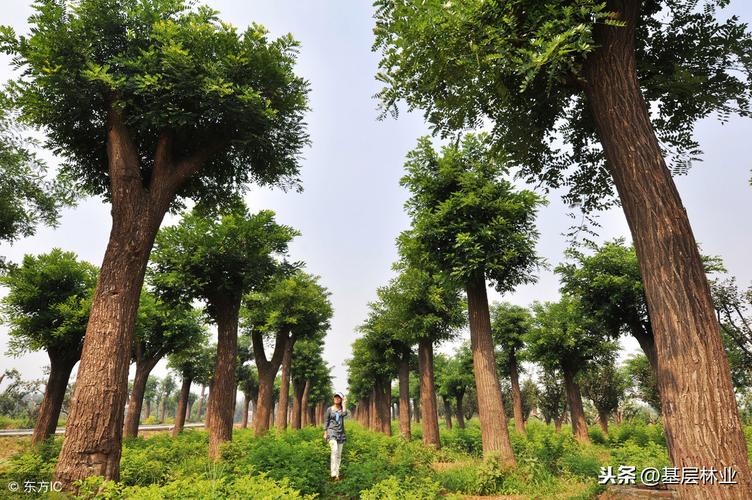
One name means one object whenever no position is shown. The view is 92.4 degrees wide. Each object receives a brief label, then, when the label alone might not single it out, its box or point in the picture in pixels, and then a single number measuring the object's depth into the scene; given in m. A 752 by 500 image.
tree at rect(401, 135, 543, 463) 10.02
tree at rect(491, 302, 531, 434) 25.78
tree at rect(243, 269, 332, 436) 20.08
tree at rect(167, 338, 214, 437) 25.72
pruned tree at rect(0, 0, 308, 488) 5.50
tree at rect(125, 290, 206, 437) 18.05
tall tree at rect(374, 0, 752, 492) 3.27
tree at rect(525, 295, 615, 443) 21.31
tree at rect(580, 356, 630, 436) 32.97
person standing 8.65
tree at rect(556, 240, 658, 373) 15.08
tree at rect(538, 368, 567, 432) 37.88
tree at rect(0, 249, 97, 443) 14.12
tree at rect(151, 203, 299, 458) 12.52
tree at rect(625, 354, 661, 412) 30.58
